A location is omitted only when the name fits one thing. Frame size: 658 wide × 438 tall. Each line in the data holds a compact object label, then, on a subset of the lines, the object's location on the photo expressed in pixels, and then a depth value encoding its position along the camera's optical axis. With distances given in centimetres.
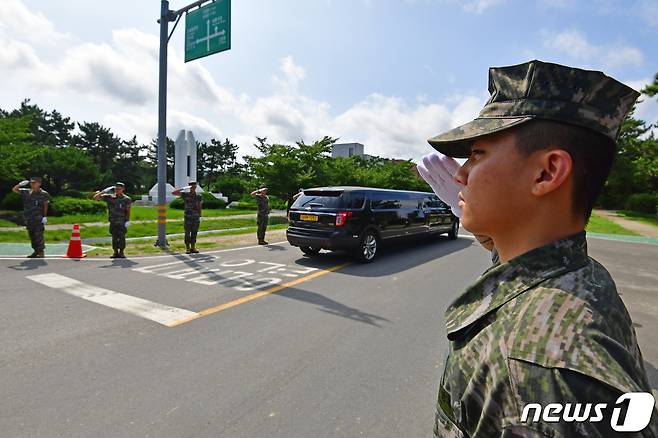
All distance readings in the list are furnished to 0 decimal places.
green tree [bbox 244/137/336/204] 2144
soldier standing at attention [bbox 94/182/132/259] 840
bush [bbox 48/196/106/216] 1717
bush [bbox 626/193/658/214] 3116
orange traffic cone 812
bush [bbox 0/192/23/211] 1884
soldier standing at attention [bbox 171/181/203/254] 957
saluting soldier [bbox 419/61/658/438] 65
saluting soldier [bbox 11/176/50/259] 816
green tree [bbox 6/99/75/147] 4581
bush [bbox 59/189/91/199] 2645
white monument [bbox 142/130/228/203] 3594
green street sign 964
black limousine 789
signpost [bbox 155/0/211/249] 1023
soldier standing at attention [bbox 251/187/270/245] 1097
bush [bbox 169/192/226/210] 2813
